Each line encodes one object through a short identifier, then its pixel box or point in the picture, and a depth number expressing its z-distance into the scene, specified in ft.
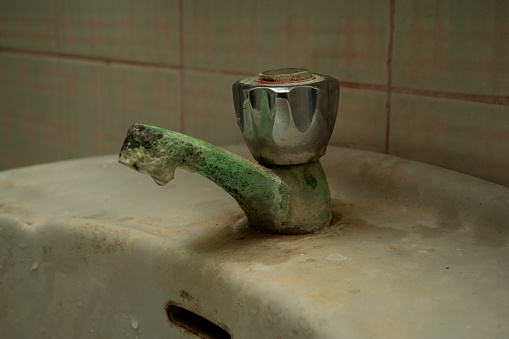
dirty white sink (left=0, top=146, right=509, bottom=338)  1.40
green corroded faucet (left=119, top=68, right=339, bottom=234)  1.56
